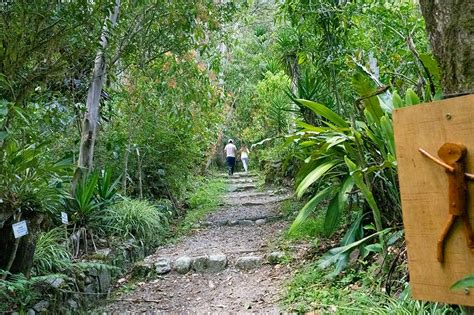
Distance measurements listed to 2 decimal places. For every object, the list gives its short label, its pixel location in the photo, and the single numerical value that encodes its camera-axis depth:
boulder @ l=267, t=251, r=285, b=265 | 3.66
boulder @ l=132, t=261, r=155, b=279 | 3.90
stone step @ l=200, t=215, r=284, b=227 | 5.66
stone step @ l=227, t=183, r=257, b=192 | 9.62
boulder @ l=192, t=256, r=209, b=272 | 3.92
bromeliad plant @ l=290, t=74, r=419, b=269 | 2.57
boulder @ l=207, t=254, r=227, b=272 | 3.89
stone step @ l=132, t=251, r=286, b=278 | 3.83
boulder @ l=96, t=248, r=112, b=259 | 3.63
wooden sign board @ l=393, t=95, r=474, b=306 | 0.98
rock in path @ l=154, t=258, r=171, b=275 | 3.93
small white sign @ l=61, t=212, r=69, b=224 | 3.29
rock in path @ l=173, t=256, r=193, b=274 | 3.92
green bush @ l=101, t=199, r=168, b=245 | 4.29
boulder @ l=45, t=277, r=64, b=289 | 2.73
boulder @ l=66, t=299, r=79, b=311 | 2.90
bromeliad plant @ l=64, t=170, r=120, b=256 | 3.82
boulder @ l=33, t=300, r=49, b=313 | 2.58
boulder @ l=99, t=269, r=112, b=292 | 3.48
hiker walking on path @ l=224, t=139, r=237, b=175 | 12.55
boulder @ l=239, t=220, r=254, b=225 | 5.72
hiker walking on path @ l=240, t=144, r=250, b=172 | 14.62
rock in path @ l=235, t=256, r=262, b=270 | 3.80
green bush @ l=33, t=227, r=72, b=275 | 2.93
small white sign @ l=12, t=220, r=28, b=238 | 2.43
